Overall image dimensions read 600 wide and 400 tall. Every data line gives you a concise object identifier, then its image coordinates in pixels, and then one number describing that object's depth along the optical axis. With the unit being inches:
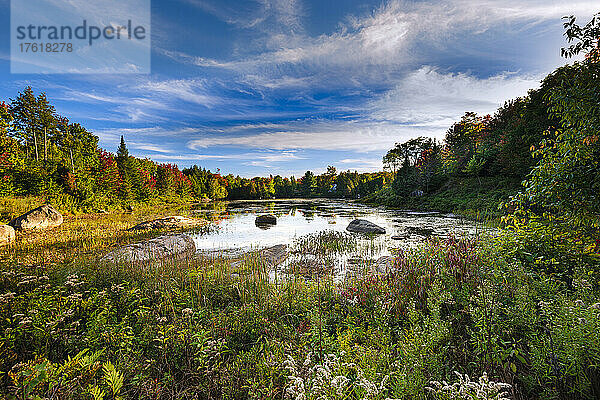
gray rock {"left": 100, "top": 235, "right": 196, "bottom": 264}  299.1
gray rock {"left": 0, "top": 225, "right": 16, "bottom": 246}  384.7
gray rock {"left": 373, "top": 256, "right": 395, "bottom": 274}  239.3
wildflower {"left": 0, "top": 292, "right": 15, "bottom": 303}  138.9
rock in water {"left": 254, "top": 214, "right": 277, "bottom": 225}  758.5
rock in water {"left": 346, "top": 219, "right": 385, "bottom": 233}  557.9
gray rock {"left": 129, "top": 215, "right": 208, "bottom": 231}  592.2
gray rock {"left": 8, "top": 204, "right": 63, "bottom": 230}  517.8
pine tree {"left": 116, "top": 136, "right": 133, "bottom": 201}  1157.9
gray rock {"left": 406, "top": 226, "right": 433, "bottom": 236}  530.8
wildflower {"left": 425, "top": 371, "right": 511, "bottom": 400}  51.3
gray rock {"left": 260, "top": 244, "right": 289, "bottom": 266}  344.3
